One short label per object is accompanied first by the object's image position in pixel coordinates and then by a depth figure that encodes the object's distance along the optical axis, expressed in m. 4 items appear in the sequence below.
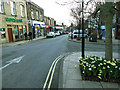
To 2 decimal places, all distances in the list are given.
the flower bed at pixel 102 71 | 3.65
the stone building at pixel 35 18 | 23.77
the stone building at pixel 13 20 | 15.52
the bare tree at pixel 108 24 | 4.02
